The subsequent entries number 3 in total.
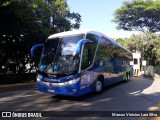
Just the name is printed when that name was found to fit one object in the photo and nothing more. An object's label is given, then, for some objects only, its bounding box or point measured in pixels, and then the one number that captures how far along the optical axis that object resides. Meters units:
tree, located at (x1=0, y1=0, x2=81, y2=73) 8.25
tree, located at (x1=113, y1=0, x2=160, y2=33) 21.42
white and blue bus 5.13
